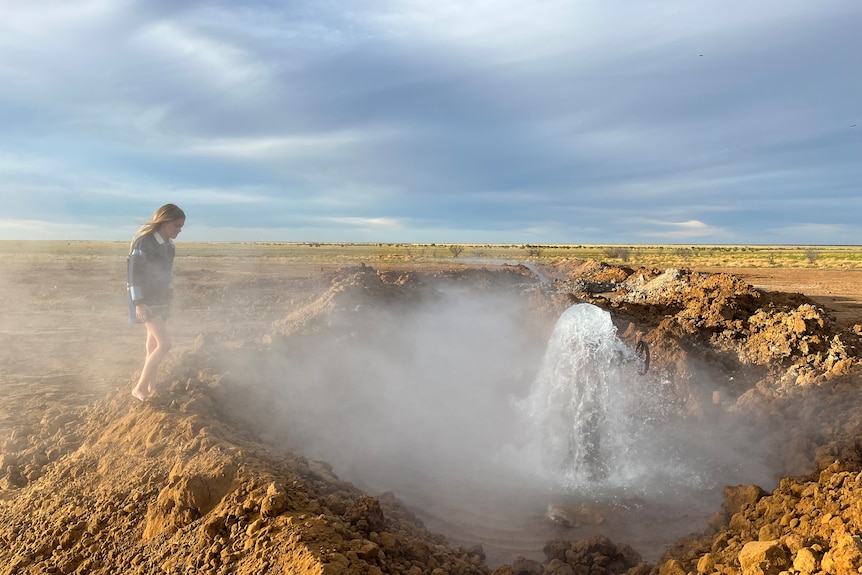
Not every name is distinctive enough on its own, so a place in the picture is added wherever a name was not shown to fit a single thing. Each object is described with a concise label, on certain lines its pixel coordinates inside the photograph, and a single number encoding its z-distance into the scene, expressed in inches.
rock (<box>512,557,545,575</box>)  141.6
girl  172.1
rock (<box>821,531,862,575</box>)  86.0
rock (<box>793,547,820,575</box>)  90.0
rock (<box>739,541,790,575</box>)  96.3
